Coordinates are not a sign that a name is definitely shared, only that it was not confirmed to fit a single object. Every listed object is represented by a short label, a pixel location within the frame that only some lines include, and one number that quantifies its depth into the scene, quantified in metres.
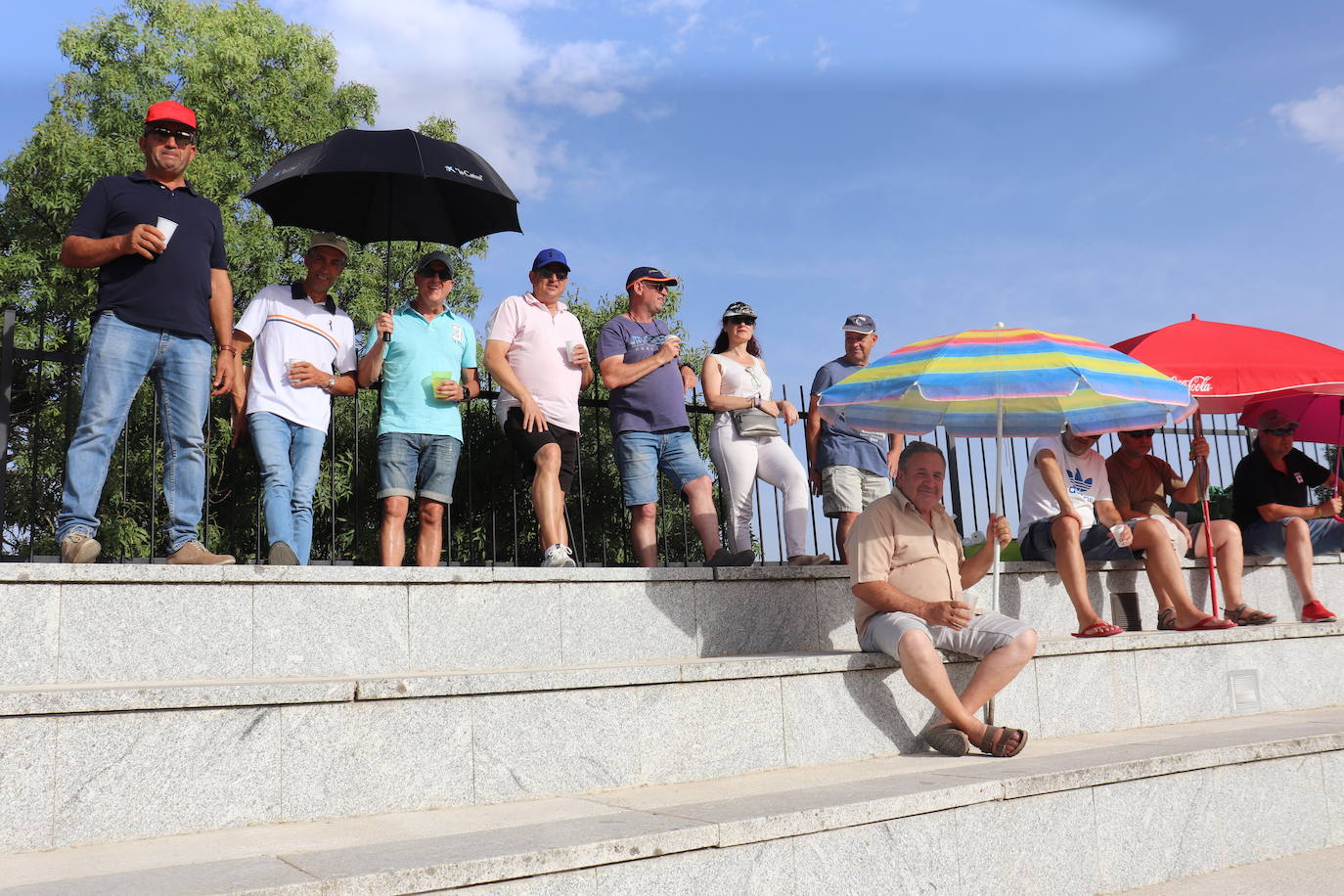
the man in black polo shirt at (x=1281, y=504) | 7.71
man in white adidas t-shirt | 6.63
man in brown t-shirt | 7.34
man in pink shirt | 6.14
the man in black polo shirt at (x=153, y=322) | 4.78
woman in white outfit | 6.61
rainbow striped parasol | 4.91
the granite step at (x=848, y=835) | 2.79
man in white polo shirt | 5.52
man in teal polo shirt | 5.95
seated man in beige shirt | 4.74
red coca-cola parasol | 6.68
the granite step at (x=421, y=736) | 3.20
